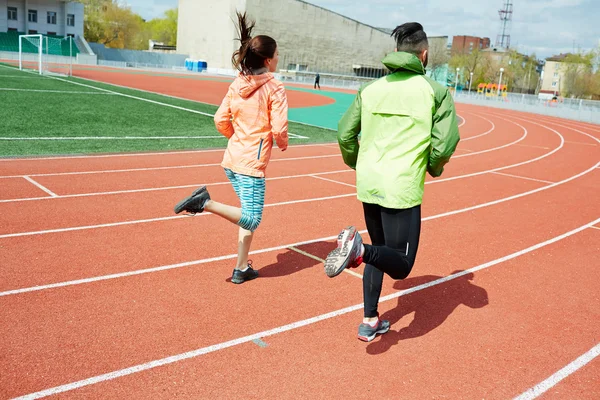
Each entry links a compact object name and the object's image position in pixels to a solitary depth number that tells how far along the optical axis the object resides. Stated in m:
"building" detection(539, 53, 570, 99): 120.69
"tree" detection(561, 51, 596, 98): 69.19
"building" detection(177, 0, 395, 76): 78.50
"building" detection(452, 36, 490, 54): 147.62
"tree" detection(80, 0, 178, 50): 92.69
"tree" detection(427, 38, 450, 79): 87.94
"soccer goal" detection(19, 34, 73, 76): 37.79
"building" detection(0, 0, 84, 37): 74.81
